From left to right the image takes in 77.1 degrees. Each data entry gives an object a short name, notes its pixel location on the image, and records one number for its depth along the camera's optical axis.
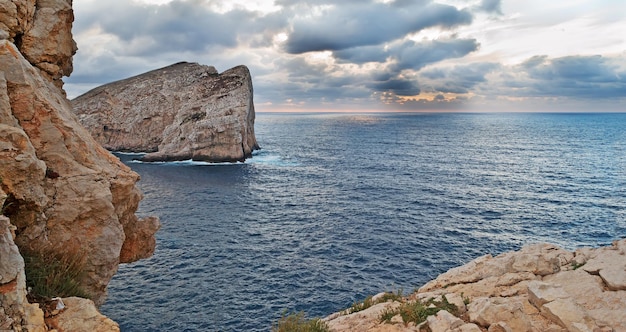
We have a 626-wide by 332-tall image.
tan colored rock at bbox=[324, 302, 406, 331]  12.72
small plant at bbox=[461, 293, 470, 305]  13.29
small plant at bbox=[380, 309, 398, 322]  13.01
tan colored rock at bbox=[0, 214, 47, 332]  7.25
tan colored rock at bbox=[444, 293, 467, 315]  12.76
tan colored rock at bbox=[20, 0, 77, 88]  15.06
